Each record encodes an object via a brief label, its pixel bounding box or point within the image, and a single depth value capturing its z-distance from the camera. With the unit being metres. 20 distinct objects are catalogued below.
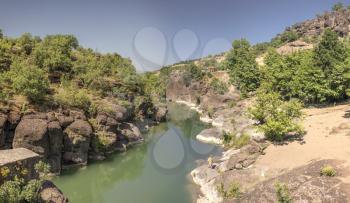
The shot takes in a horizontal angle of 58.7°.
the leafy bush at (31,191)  16.77
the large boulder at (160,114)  64.06
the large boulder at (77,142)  33.75
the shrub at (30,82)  35.07
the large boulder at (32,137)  29.55
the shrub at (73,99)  37.49
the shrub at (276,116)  31.97
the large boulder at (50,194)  18.22
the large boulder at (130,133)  44.53
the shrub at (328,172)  21.31
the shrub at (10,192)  15.92
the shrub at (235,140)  36.54
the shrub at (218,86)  86.66
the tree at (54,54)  46.69
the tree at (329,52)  45.19
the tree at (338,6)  133.00
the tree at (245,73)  68.90
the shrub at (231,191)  23.65
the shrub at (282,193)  19.55
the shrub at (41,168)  18.98
